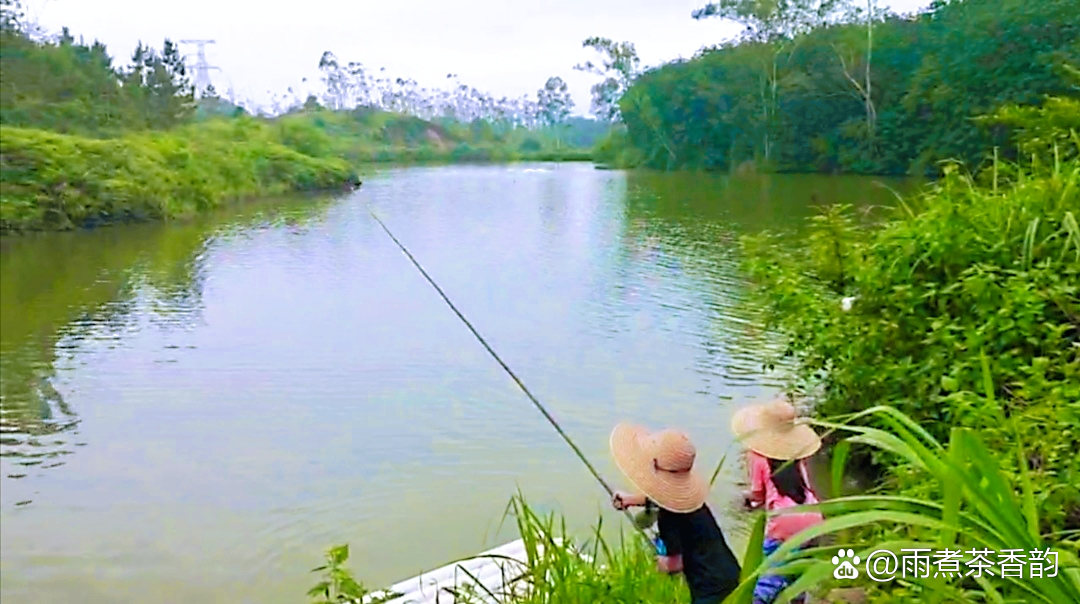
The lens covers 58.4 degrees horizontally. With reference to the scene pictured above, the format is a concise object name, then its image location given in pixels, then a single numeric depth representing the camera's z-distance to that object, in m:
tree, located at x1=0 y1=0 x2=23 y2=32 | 19.20
